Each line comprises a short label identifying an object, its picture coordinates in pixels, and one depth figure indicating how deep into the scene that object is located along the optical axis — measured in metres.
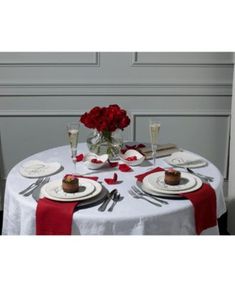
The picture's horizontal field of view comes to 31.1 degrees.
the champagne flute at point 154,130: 1.77
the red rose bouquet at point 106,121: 1.84
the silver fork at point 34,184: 1.64
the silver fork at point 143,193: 1.54
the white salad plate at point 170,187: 1.58
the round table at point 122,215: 1.44
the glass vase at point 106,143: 1.93
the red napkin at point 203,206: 1.54
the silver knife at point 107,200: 1.49
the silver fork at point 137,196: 1.52
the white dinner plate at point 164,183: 1.61
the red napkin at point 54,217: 1.46
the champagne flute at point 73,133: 1.68
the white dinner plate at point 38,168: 1.80
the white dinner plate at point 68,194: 1.52
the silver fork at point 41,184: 1.61
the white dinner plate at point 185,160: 1.91
